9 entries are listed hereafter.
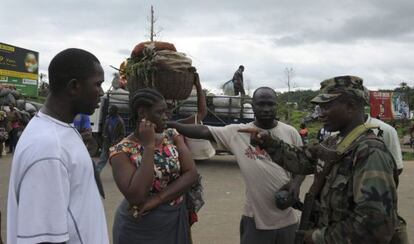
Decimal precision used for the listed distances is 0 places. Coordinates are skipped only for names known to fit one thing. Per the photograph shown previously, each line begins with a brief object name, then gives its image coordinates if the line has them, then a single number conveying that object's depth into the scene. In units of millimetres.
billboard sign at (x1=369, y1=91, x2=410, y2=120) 27964
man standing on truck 13227
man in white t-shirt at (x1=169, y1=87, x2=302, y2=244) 3363
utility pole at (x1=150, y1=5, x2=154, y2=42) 26903
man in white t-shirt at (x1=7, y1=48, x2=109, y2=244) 1599
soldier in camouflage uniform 2074
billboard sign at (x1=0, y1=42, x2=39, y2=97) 29203
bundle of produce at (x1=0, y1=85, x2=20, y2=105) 15312
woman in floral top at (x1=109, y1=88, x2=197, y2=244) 2674
